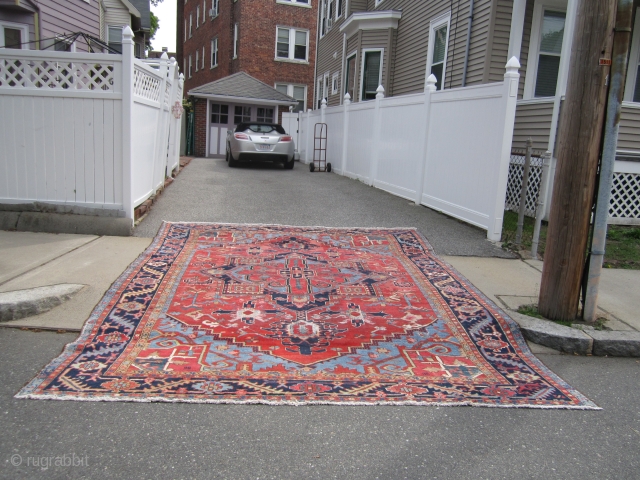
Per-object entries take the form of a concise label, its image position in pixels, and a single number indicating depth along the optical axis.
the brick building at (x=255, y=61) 25.23
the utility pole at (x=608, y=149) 4.59
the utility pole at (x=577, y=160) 4.62
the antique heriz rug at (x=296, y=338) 3.70
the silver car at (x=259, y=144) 15.95
